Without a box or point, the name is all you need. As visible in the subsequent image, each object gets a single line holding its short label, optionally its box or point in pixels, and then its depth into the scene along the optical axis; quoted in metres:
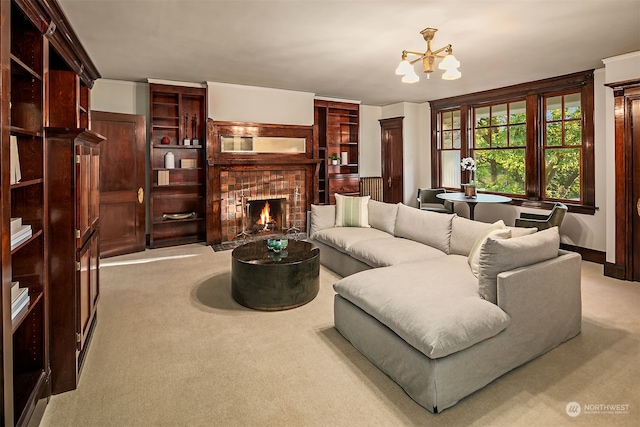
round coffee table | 3.26
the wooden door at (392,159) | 7.82
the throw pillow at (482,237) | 2.76
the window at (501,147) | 6.10
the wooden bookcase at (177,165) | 5.78
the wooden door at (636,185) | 4.05
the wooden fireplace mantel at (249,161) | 5.90
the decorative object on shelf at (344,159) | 7.63
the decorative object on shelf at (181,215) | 5.87
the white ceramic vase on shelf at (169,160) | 5.81
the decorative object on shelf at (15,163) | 1.81
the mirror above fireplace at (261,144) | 6.11
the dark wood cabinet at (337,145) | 7.32
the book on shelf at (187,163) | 6.02
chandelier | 3.21
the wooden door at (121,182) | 5.14
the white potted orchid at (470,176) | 5.49
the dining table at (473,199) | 5.19
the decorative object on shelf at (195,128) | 6.16
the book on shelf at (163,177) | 5.77
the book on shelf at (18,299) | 1.70
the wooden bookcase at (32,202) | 1.90
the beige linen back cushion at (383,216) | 4.56
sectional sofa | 1.98
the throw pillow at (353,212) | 4.89
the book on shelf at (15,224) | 1.77
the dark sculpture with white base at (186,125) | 6.09
